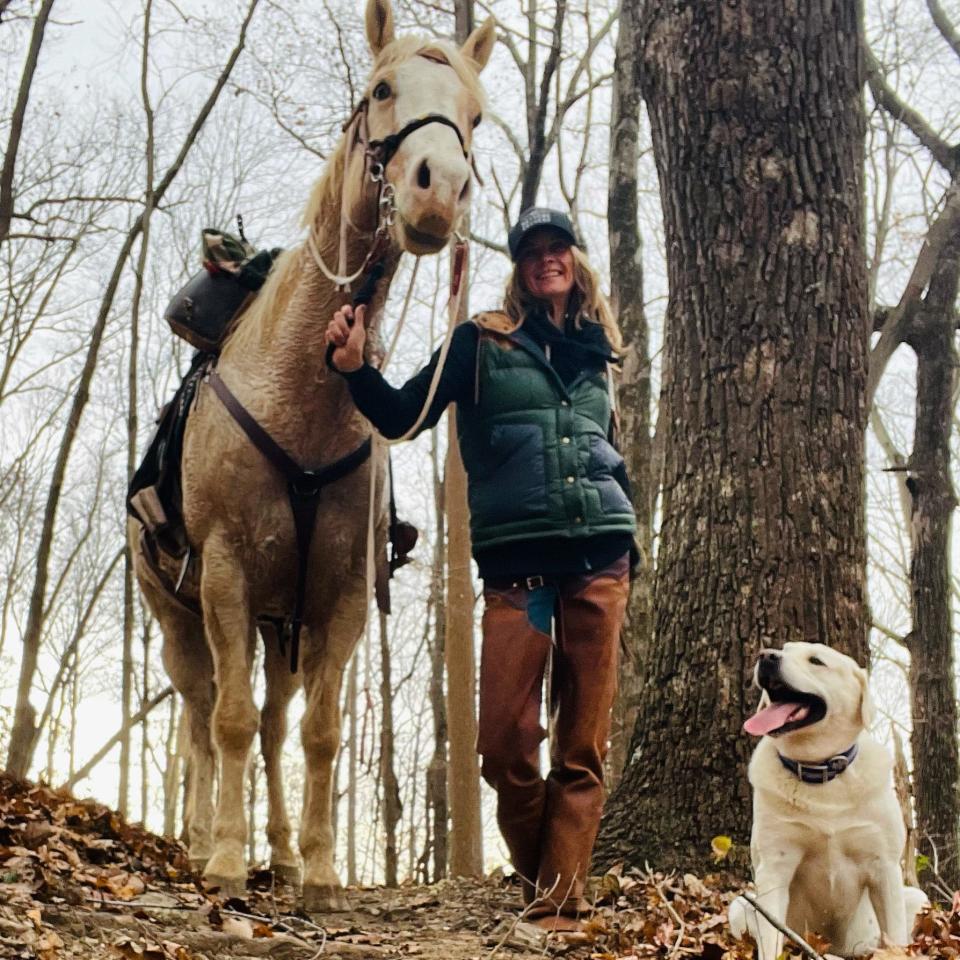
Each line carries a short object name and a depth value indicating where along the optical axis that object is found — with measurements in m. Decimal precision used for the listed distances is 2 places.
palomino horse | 4.80
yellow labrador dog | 3.56
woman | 4.48
